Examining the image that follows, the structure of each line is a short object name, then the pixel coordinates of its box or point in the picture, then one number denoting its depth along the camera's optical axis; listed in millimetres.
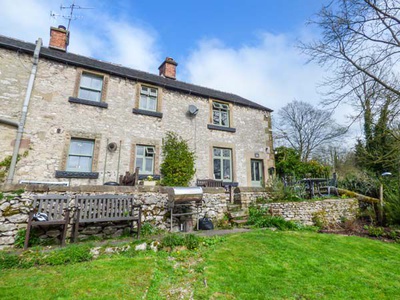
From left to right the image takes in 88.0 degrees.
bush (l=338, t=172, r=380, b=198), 10352
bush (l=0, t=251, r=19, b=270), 3337
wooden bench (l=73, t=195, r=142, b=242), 4598
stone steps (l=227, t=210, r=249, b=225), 7005
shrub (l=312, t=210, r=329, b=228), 7977
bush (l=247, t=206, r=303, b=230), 6809
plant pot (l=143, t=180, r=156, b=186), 7991
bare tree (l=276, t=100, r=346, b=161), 24172
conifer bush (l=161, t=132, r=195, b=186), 9586
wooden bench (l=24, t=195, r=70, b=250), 4020
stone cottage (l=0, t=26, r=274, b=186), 7863
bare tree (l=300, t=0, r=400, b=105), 7078
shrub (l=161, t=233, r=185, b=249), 4383
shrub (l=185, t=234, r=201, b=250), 4477
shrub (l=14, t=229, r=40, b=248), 4258
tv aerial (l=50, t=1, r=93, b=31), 10821
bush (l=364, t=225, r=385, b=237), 6910
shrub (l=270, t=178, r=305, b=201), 8688
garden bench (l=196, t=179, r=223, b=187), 9930
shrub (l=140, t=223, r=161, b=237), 5398
